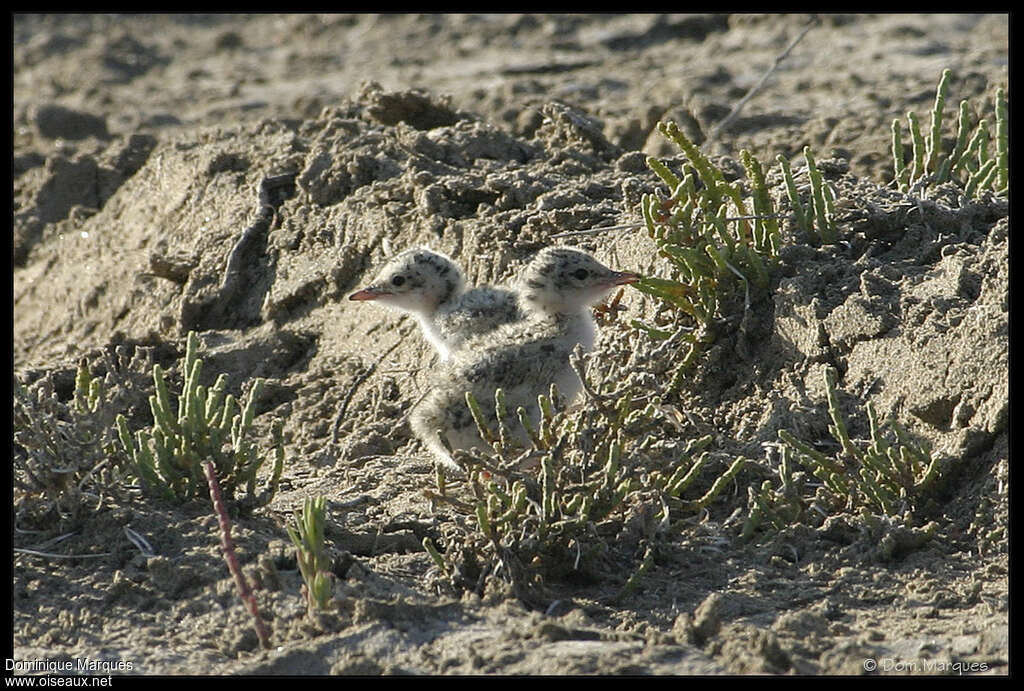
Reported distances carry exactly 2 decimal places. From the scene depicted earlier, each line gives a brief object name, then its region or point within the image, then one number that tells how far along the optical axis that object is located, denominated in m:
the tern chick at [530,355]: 10.48
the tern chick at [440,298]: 11.76
